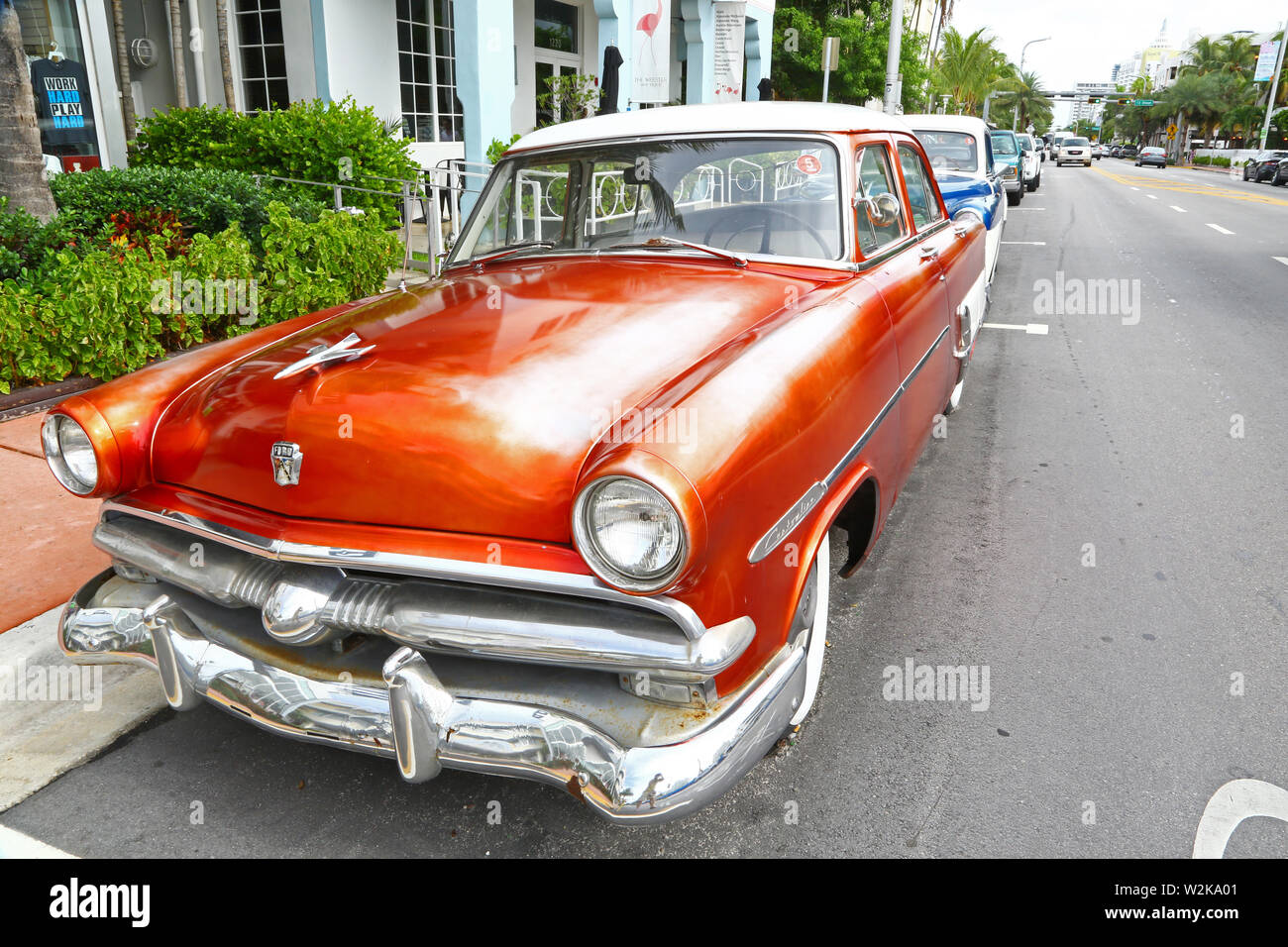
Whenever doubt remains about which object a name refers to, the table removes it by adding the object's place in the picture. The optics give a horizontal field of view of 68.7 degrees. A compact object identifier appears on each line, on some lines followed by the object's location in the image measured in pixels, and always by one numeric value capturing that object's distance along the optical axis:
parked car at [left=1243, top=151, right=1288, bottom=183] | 34.34
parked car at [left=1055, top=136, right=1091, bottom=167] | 50.03
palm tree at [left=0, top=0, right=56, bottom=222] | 5.74
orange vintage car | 1.94
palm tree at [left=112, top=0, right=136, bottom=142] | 10.88
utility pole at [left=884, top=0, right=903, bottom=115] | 17.19
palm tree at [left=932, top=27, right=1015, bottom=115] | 47.41
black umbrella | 11.26
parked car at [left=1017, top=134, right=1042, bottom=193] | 19.39
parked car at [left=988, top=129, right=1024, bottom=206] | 15.42
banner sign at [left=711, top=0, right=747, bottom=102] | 15.48
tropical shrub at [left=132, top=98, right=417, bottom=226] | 8.74
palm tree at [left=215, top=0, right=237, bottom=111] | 10.92
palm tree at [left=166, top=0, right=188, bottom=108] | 10.81
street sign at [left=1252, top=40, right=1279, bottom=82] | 55.62
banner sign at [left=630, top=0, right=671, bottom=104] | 12.99
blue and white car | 8.68
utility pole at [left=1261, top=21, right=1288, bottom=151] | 48.18
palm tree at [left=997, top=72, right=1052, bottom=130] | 72.98
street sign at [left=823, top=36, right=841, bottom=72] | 14.17
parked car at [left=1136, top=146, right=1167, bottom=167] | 56.20
